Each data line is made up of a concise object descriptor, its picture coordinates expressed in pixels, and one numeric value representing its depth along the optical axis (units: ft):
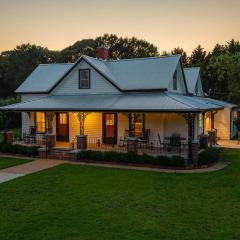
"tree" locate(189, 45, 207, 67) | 171.73
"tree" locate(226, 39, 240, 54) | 166.17
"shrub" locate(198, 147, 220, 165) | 57.16
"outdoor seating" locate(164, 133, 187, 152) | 64.99
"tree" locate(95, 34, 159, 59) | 210.59
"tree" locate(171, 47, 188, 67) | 189.88
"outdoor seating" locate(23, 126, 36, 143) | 76.21
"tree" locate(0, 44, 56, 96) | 186.29
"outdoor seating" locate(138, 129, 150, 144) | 69.87
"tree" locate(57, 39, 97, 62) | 198.80
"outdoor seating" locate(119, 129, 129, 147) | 70.54
